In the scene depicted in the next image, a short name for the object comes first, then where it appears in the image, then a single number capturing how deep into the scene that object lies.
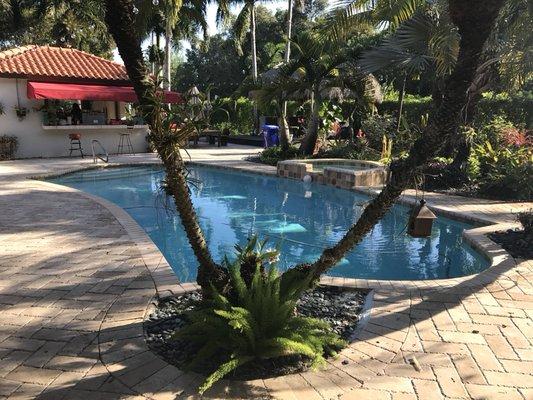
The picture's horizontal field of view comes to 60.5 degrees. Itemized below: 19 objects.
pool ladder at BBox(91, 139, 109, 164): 18.03
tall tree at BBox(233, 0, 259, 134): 28.89
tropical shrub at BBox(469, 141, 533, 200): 10.90
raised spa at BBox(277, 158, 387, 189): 13.38
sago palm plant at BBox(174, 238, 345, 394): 3.75
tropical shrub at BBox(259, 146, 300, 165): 18.17
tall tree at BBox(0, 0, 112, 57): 27.19
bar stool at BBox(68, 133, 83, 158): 19.62
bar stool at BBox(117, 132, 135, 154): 21.69
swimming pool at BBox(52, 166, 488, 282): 7.59
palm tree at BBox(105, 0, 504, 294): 3.31
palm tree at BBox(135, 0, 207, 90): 25.48
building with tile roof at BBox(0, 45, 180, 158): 18.73
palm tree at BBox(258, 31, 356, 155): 16.23
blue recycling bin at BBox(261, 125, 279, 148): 22.73
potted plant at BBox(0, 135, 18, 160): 18.55
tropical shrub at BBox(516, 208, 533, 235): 7.42
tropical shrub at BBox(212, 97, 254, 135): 31.80
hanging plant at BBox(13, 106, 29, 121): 18.75
